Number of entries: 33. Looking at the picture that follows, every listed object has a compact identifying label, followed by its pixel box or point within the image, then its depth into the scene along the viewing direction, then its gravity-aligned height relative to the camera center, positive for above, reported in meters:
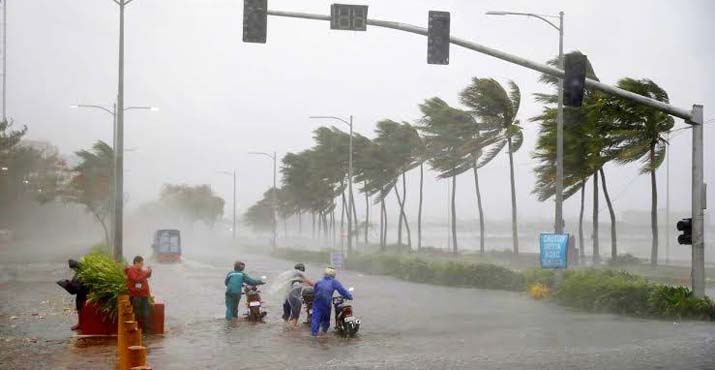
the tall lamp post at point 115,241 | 29.09 -1.19
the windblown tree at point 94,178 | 71.25 +2.42
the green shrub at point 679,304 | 20.39 -2.26
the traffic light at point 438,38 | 16.36 +3.29
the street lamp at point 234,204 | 103.90 +0.44
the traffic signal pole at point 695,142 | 18.06 +1.66
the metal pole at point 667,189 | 70.75 +1.87
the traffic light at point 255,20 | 15.36 +3.38
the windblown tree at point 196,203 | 157.25 +0.82
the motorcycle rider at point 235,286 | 20.20 -1.88
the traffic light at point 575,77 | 17.62 +2.76
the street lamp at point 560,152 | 26.72 +1.84
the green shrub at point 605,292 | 22.16 -2.23
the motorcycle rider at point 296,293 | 19.64 -1.96
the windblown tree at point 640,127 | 35.75 +3.64
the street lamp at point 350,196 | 52.06 +0.82
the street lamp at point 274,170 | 75.51 +3.46
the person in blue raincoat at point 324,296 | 17.61 -1.81
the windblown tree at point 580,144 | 37.88 +3.05
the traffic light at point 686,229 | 20.34 -0.43
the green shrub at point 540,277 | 28.27 -2.28
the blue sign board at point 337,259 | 50.07 -2.99
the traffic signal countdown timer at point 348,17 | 16.34 +3.70
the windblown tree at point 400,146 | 63.72 +4.75
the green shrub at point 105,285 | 17.05 -1.56
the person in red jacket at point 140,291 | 17.12 -1.69
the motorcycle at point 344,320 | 17.44 -2.29
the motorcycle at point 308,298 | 19.36 -2.04
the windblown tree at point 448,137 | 52.88 +4.68
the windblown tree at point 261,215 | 151.88 -1.43
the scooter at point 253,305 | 20.38 -2.32
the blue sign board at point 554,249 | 25.69 -1.17
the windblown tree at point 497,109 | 47.56 +5.73
